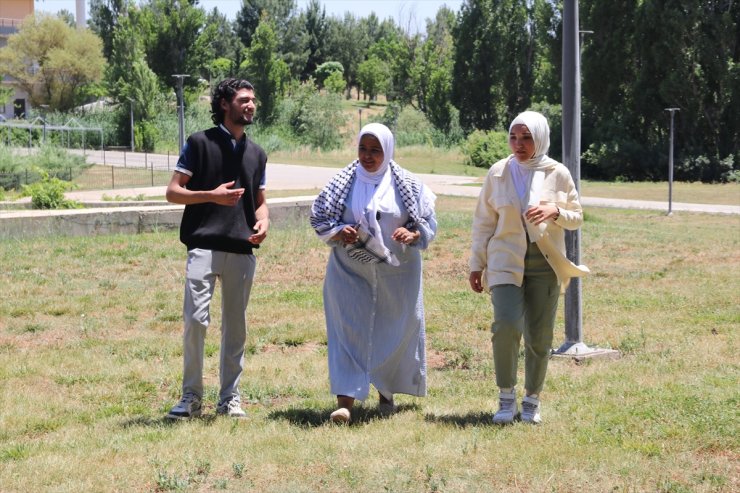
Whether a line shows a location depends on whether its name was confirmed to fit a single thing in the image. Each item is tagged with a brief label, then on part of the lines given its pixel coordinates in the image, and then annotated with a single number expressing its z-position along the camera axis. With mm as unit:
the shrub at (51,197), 17625
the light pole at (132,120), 59000
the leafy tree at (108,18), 89125
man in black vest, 5676
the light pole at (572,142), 7645
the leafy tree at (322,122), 62875
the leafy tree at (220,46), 74688
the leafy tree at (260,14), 88875
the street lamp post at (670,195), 26823
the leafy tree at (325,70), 95219
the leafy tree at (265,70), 69438
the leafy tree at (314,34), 97562
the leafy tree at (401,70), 81000
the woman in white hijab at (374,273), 5766
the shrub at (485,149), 51125
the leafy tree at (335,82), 82306
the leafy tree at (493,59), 58469
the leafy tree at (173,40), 72750
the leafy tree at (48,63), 71500
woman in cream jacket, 5582
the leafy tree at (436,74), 67375
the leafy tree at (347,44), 101188
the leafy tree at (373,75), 92000
